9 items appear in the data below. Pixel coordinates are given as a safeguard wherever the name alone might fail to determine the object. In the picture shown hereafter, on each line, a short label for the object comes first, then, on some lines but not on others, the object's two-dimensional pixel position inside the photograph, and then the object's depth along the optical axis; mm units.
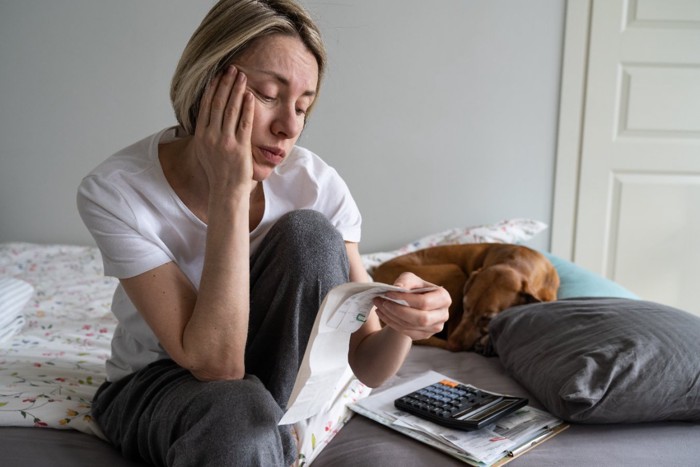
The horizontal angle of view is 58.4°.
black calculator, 1085
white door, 2537
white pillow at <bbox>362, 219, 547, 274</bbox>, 2335
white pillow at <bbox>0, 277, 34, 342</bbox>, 1517
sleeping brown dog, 1731
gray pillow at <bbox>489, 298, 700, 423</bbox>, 1093
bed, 1012
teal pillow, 1899
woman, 917
